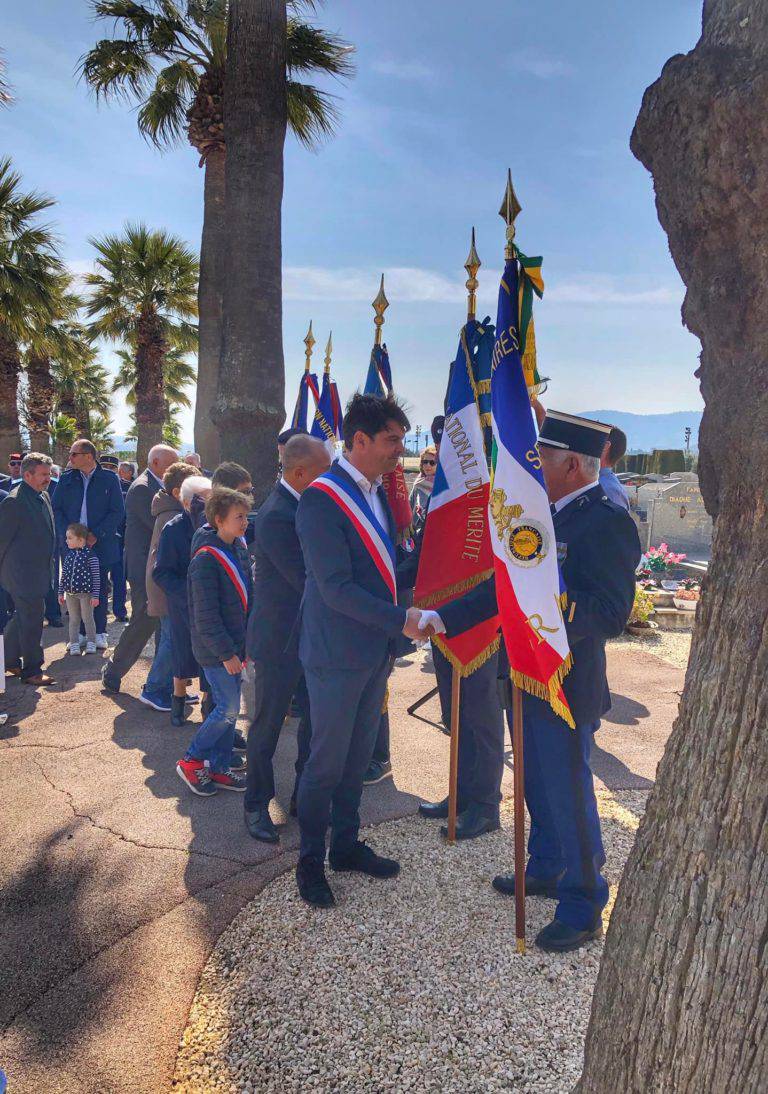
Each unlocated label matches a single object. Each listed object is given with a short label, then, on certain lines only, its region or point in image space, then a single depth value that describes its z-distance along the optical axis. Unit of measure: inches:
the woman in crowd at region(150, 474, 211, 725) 197.0
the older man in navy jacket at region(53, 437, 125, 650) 312.3
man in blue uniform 110.8
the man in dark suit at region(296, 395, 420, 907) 119.1
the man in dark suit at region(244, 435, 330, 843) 143.6
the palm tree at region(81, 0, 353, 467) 412.2
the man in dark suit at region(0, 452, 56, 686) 246.1
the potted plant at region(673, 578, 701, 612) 387.9
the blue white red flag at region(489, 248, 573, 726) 108.0
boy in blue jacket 164.7
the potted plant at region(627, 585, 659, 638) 345.4
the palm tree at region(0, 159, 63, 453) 608.7
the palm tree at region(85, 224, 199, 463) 702.5
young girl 287.1
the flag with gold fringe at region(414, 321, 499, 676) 142.8
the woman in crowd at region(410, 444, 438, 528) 314.0
